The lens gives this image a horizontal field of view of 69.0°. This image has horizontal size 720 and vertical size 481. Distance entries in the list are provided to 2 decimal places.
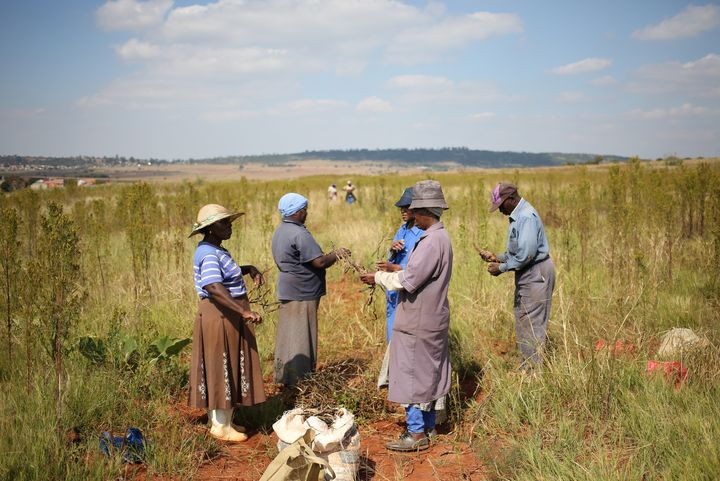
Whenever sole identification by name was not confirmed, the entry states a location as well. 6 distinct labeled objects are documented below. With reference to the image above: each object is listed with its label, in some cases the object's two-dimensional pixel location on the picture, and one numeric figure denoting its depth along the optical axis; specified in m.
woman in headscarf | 4.56
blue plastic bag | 3.54
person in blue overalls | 4.49
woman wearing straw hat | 3.81
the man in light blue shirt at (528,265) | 4.45
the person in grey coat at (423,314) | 3.61
